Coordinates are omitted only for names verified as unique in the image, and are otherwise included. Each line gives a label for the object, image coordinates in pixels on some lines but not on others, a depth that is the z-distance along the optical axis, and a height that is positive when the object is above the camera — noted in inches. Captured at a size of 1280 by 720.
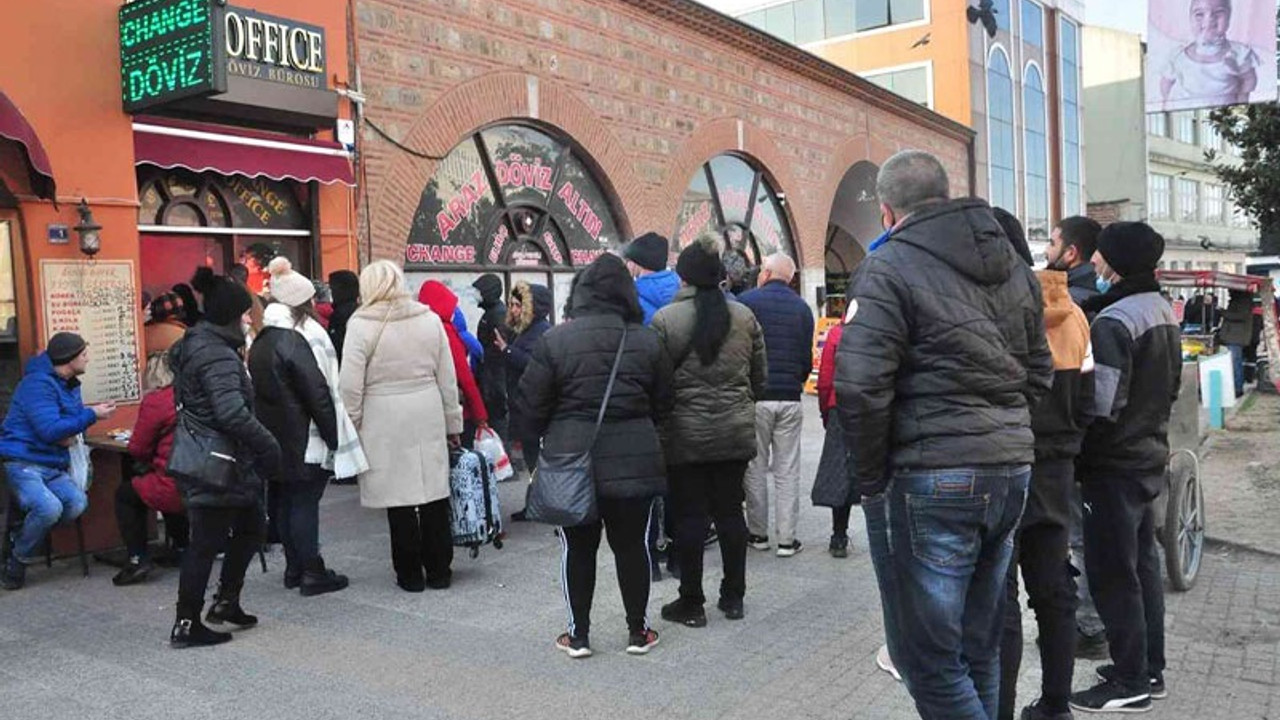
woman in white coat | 230.1 -15.3
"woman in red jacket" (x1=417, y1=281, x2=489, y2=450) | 265.0 -6.2
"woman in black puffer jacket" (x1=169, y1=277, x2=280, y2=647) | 198.8 -18.9
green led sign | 277.4 +74.7
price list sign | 277.6 +5.8
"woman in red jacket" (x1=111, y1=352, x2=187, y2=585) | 241.3 -33.6
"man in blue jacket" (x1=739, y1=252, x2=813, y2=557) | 259.1 -19.9
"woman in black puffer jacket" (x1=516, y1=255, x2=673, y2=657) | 187.0 -17.3
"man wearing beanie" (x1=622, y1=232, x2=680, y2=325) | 249.9 +7.1
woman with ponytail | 210.2 -23.1
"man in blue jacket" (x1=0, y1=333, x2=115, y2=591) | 244.2 -23.4
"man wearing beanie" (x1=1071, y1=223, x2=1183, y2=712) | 165.0 -25.6
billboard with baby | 355.3 +82.2
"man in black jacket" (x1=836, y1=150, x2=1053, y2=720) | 118.9 -13.0
